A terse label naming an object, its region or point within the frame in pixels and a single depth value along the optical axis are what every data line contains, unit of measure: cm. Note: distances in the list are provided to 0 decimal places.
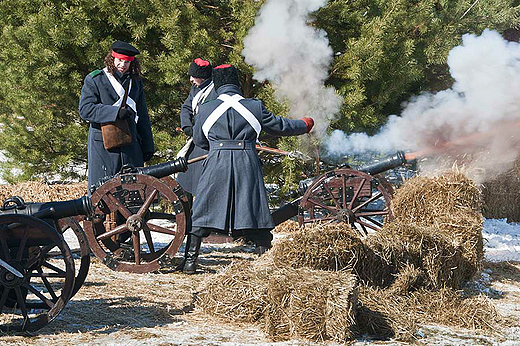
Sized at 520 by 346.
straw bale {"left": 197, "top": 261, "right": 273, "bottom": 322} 821
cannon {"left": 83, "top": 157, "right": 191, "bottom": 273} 1073
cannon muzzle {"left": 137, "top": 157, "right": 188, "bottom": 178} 1117
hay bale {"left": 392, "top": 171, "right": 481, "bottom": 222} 1140
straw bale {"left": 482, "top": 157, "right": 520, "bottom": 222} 1817
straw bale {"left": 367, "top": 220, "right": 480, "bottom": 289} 938
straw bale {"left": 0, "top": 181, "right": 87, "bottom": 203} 1642
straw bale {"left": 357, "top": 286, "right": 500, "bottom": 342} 795
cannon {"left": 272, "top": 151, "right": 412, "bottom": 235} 1254
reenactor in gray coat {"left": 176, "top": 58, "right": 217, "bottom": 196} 1274
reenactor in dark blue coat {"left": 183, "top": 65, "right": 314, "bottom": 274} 1025
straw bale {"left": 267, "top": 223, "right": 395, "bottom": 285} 838
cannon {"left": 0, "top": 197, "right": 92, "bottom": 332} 720
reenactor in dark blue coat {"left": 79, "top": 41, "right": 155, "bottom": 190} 1161
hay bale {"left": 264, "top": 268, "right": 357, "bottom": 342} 736
